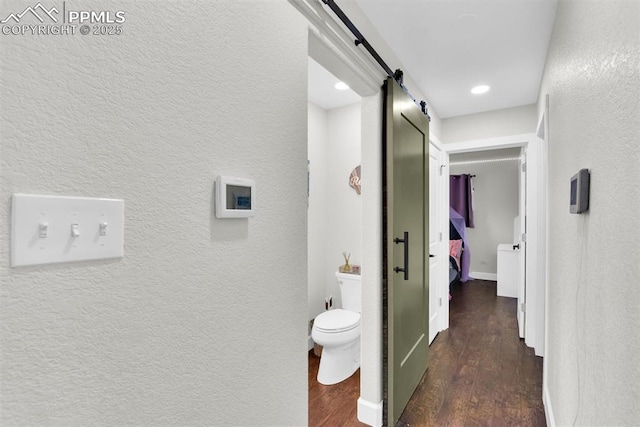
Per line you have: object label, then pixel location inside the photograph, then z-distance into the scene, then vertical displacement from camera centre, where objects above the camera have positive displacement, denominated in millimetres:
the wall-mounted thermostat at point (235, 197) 873 +52
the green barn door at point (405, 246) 1877 -201
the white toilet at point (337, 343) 2338 -951
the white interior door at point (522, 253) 3193 -377
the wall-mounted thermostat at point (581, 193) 1020 +78
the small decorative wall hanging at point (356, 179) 3102 +351
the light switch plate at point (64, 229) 513 -26
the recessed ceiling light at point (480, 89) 2770 +1118
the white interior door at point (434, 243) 3199 -284
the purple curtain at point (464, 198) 6332 +356
